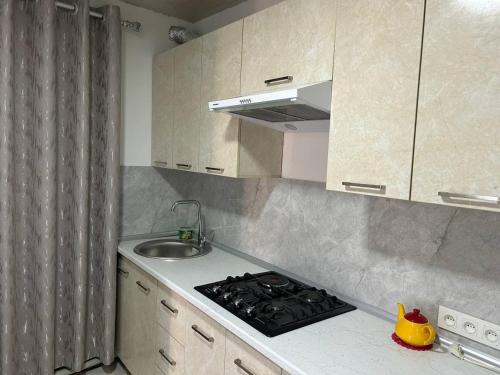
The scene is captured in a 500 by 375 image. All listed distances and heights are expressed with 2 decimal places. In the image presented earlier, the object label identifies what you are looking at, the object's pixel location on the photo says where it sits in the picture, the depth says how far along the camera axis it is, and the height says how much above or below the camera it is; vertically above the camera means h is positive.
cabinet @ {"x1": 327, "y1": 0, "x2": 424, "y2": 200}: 1.09 +0.25
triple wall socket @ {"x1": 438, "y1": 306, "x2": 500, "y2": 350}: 1.19 -0.55
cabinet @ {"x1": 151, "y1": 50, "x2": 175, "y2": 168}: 2.36 +0.34
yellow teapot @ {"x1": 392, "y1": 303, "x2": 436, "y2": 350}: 1.25 -0.58
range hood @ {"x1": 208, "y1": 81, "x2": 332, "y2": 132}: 1.30 +0.24
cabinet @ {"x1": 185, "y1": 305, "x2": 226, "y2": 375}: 1.49 -0.83
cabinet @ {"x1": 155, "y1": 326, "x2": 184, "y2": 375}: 1.79 -1.04
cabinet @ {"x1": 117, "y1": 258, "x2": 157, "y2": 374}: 2.04 -1.01
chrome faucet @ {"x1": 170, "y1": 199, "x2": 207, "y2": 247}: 2.51 -0.52
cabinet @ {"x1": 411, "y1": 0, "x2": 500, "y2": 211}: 0.92 +0.18
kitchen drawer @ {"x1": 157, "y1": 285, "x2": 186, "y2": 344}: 1.75 -0.81
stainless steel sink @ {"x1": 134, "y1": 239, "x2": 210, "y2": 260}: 2.50 -0.65
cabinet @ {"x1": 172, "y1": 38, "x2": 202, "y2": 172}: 2.10 +0.35
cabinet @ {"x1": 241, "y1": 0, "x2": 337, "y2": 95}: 1.36 +0.52
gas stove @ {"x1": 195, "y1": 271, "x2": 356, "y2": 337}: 1.40 -0.62
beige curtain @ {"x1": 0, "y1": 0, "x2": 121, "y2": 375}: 1.98 -0.18
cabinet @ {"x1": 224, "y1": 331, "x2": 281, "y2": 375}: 1.26 -0.75
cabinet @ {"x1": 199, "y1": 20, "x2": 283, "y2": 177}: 1.82 +0.17
